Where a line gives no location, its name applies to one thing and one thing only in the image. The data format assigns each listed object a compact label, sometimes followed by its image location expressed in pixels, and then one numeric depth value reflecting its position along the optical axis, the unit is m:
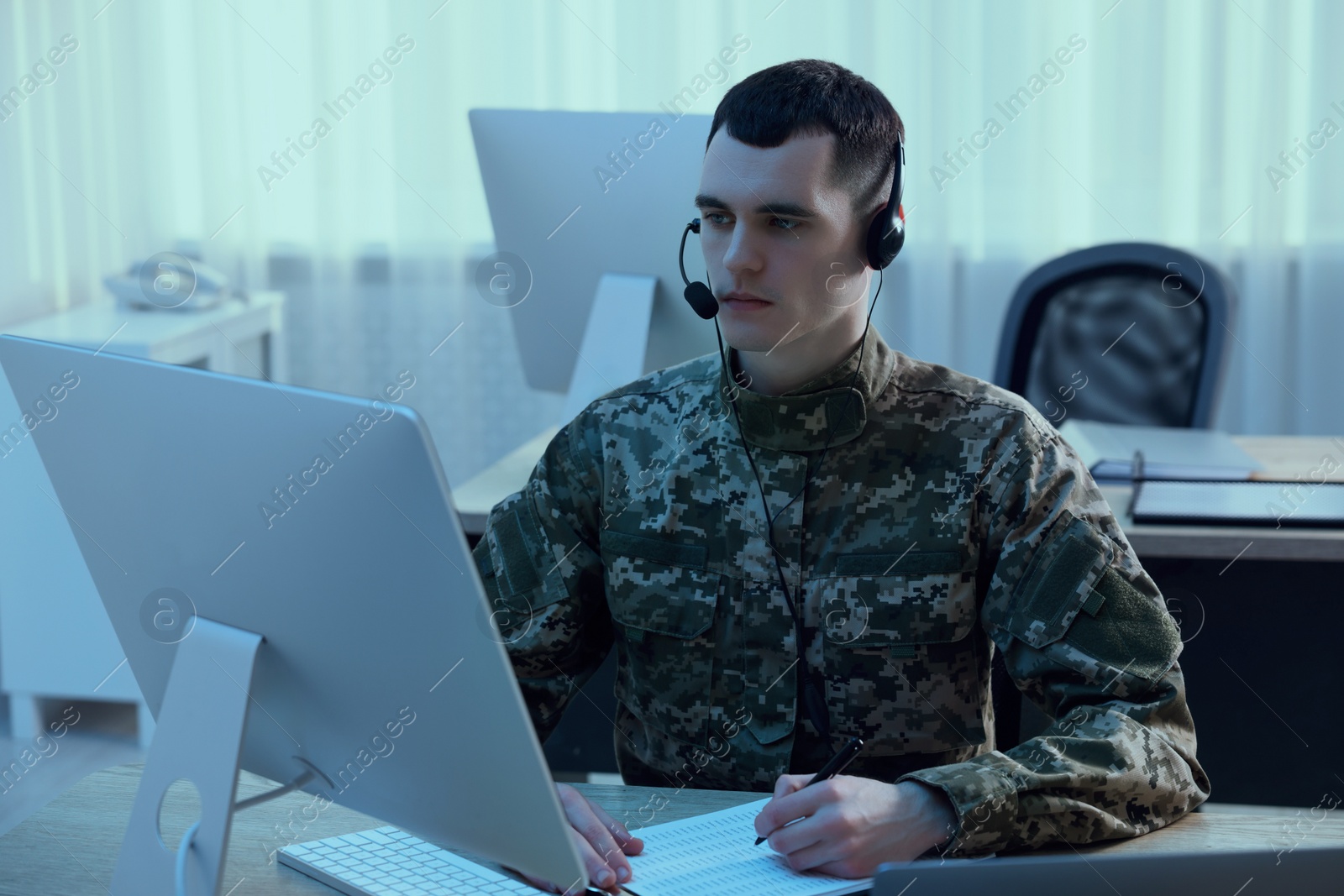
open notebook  3.57
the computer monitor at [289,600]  3.33
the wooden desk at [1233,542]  4.45
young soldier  3.83
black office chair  5.20
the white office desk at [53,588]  5.83
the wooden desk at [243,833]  3.62
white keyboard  3.59
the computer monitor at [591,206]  4.52
